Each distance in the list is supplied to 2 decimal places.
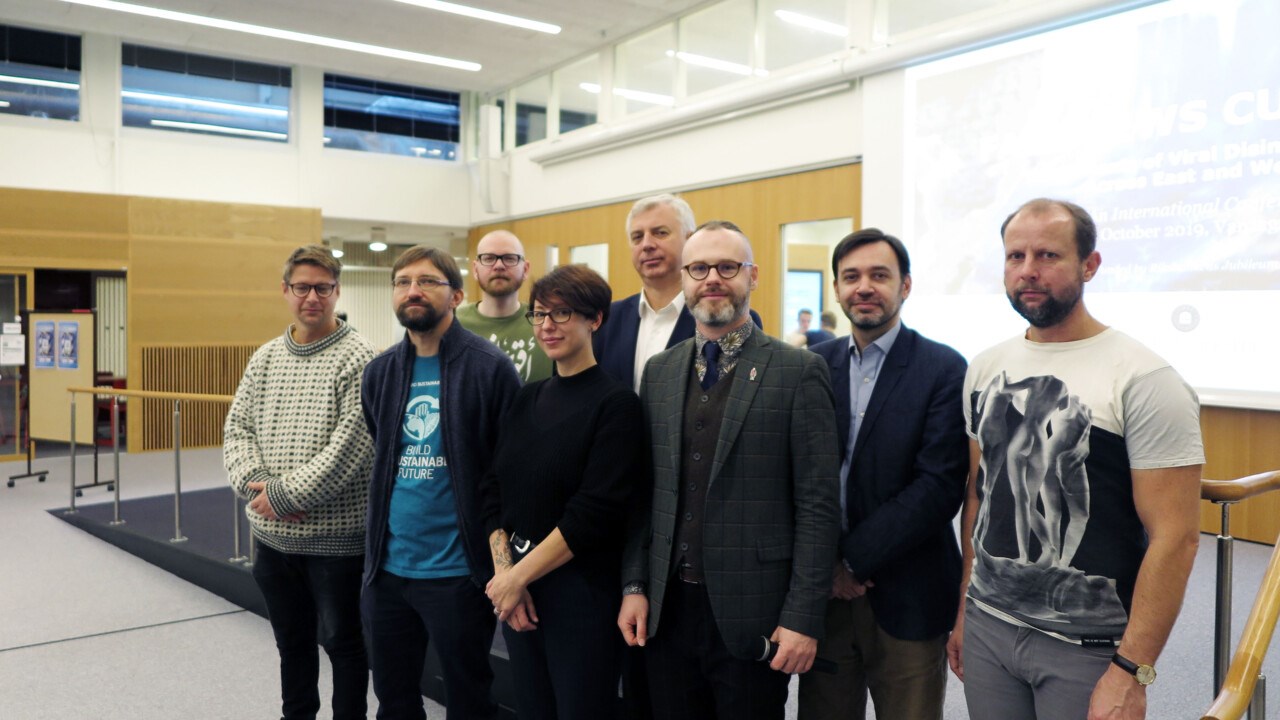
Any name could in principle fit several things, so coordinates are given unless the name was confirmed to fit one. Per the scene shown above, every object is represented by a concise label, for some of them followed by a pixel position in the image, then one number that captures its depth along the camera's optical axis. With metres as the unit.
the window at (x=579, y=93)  10.23
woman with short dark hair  1.83
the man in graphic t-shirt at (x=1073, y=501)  1.44
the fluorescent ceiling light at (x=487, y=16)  8.23
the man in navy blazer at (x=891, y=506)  1.79
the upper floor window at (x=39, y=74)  9.27
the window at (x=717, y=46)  8.25
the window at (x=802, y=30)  7.36
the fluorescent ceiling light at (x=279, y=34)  8.42
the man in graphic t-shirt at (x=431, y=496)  2.17
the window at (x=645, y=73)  9.13
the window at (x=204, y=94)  9.98
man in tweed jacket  1.69
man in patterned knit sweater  2.42
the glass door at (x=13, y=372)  8.55
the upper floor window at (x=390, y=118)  11.22
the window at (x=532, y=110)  11.04
